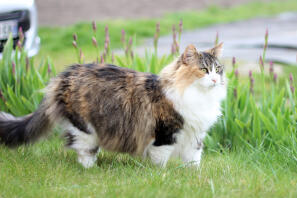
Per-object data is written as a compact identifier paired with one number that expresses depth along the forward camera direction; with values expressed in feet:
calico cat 23.02
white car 38.91
